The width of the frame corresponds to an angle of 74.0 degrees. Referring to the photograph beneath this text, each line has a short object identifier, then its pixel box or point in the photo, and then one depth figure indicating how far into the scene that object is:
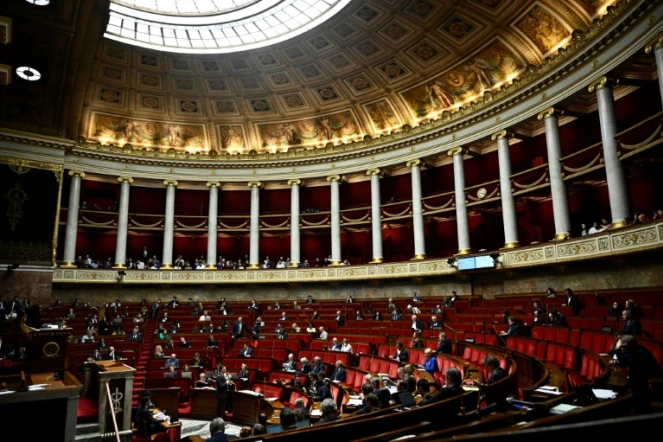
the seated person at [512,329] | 10.70
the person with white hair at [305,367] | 12.18
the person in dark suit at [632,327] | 7.70
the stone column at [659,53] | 12.78
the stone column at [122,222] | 24.84
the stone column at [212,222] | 26.12
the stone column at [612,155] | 14.16
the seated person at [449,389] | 4.86
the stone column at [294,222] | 25.76
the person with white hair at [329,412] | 5.46
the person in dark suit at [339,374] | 10.65
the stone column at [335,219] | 25.00
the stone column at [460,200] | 20.75
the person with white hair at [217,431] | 5.49
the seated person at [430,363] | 8.84
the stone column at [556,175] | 16.72
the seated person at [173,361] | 13.43
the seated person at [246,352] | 14.50
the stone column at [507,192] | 18.80
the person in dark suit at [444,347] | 10.30
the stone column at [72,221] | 23.67
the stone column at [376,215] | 24.00
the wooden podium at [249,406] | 10.07
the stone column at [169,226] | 25.75
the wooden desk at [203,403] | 11.52
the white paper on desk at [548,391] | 4.70
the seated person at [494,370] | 5.63
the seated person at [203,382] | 12.05
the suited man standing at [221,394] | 10.90
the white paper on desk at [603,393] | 4.10
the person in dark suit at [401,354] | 10.62
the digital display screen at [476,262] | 18.52
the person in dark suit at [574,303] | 11.96
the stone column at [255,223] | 26.10
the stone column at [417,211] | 22.56
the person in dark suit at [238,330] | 17.05
